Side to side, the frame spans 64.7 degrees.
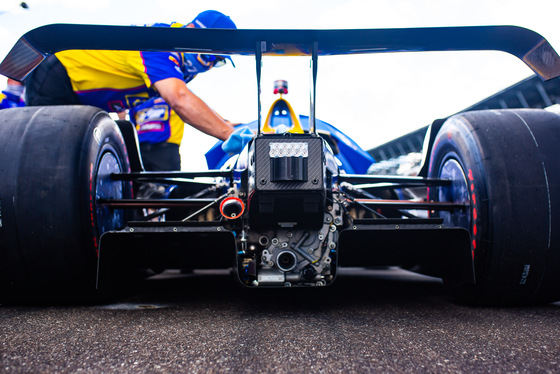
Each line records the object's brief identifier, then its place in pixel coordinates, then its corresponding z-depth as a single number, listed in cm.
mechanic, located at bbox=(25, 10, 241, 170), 327
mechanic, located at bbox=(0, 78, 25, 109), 404
